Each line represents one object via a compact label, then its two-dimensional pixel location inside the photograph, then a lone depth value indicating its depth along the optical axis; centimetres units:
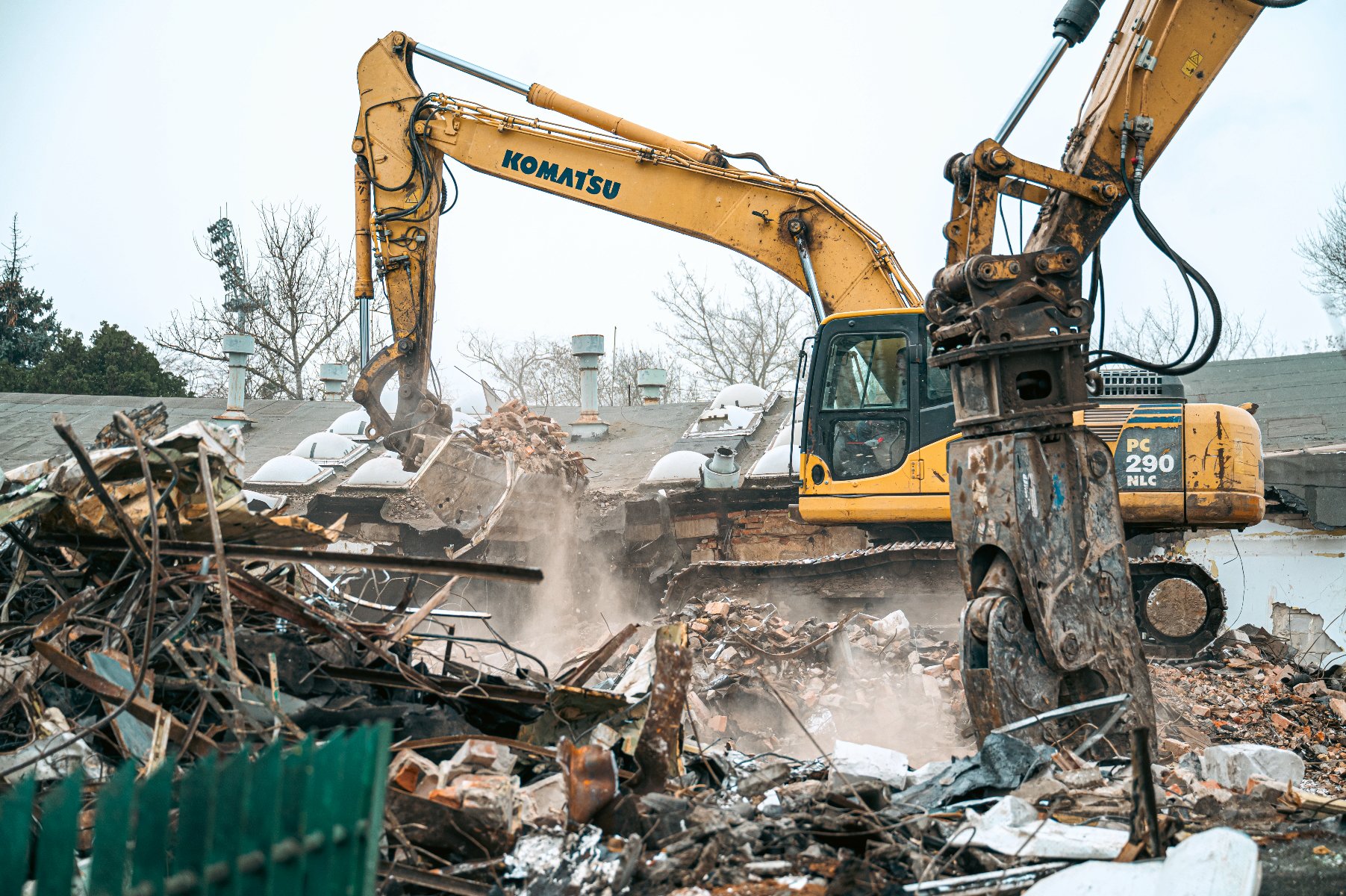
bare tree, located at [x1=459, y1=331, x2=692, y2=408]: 3603
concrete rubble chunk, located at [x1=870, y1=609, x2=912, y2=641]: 766
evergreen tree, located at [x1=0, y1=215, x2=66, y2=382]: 2850
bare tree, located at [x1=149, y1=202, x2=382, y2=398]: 3022
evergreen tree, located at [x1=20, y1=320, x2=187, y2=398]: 2673
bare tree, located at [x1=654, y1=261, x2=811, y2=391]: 3378
